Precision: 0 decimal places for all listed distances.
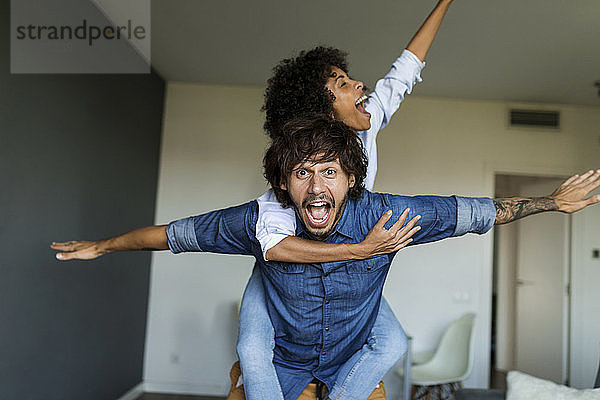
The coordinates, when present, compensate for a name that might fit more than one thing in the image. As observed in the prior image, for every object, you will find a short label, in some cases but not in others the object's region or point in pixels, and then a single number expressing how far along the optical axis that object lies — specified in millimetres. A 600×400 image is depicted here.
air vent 5328
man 1503
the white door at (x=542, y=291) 5371
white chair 4453
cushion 2539
